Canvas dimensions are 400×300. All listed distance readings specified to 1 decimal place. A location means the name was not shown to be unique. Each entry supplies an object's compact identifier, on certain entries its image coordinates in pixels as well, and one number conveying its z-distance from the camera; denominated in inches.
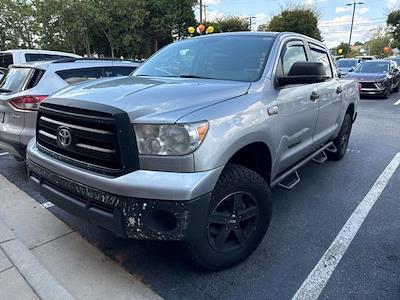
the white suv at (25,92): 172.1
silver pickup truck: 85.4
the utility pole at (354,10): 1817.2
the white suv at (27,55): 362.6
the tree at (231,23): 1545.6
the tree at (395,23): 1973.4
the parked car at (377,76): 540.1
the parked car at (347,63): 791.7
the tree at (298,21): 1389.0
